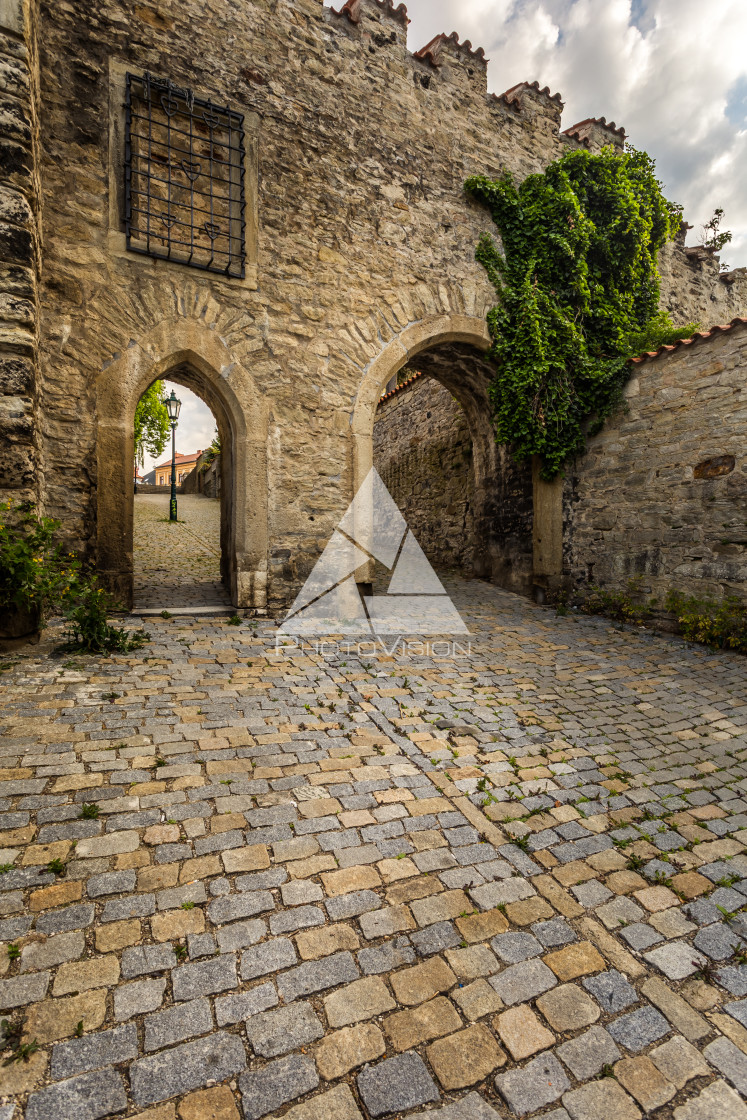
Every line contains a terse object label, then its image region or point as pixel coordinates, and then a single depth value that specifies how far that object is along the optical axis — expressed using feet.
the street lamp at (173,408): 48.14
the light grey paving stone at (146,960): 5.71
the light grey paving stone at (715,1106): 5.00
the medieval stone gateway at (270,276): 16.49
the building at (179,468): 198.02
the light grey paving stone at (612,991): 6.03
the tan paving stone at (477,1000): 5.79
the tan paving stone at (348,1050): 5.10
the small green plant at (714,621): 18.42
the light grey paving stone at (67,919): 6.07
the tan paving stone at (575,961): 6.38
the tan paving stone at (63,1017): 5.04
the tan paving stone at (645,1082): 5.09
